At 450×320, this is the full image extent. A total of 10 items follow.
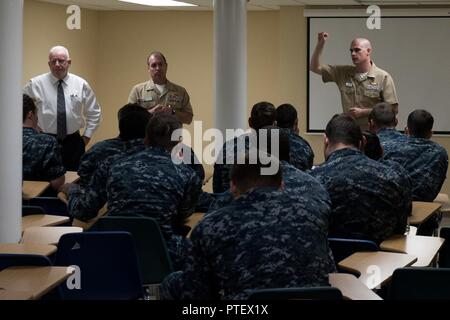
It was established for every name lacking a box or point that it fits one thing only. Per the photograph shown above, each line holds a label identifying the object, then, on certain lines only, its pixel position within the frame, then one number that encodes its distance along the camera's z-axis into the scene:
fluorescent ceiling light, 10.91
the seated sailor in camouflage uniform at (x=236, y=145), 5.71
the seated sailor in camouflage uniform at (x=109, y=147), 5.86
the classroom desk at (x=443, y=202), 6.43
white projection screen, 10.66
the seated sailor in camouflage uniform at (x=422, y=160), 6.51
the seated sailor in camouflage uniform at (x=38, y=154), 6.40
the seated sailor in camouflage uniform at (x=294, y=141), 6.45
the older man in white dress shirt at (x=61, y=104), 8.37
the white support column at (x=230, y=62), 8.12
